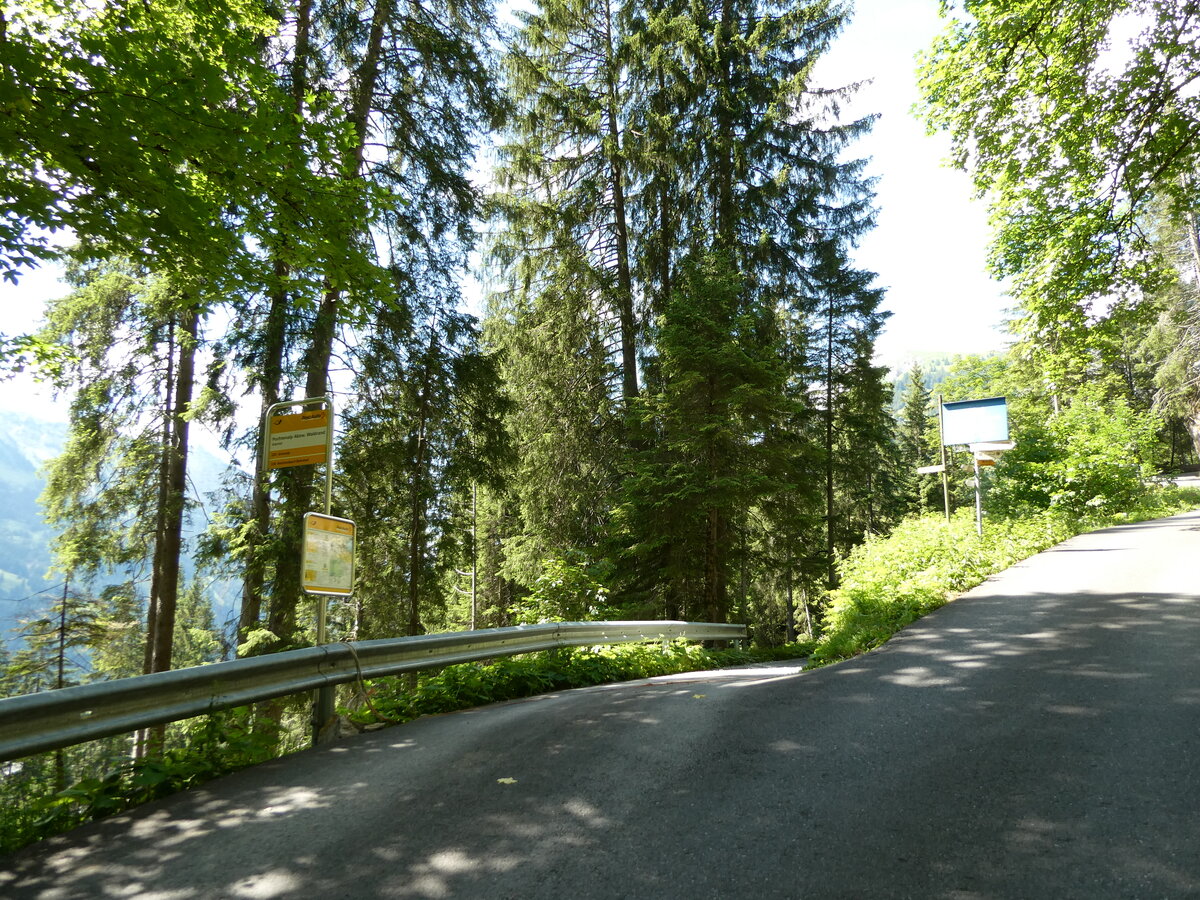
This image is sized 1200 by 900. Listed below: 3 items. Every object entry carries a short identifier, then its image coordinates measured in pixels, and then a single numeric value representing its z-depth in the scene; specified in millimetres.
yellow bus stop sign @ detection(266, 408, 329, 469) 6258
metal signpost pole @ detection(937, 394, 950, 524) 14625
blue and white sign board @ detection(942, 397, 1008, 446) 14109
